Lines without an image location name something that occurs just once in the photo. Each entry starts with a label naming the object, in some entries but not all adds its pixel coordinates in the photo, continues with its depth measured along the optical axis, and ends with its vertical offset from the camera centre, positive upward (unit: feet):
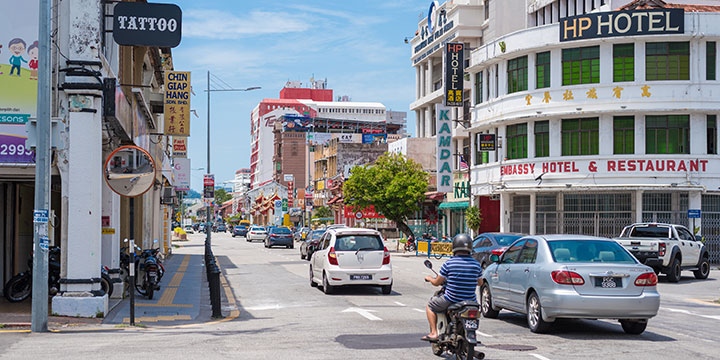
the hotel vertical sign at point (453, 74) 149.07 +24.06
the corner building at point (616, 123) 121.19 +12.46
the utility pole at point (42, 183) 41.57 +0.85
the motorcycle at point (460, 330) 29.89 -5.18
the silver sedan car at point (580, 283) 38.78 -4.27
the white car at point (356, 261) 66.18 -5.28
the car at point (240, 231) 305.12 -12.53
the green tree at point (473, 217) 151.12 -3.42
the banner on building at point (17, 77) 47.65 +7.49
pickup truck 81.66 -5.17
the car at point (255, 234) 240.53 -10.80
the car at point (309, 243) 120.29 -6.96
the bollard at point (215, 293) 51.21 -6.23
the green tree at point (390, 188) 159.43 +2.35
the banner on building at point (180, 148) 157.28 +10.32
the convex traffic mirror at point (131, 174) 44.60 +1.43
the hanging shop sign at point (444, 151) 152.56 +9.53
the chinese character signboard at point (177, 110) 106.01 +12.05
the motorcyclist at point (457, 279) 31.58 -3.28
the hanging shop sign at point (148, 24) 49.98 +11.25
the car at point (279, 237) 176.04 -8.64
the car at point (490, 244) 82.17 -4.82
